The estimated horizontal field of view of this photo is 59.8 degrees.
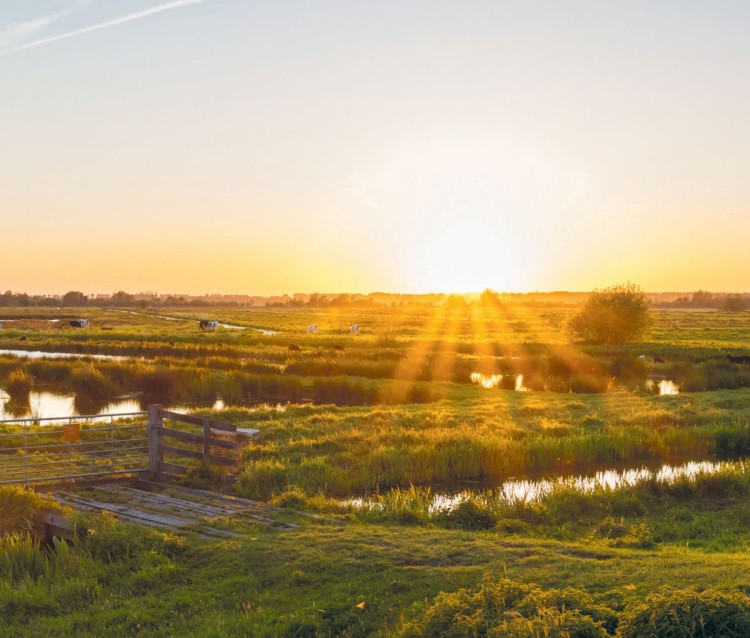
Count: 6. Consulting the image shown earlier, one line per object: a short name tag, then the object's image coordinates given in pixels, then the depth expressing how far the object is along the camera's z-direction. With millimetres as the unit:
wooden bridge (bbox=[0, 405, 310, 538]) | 13844
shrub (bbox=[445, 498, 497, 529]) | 14727
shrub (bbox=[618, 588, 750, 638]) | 7059
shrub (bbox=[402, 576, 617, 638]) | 7391
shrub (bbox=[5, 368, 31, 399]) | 36631
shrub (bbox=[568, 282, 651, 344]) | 62906
